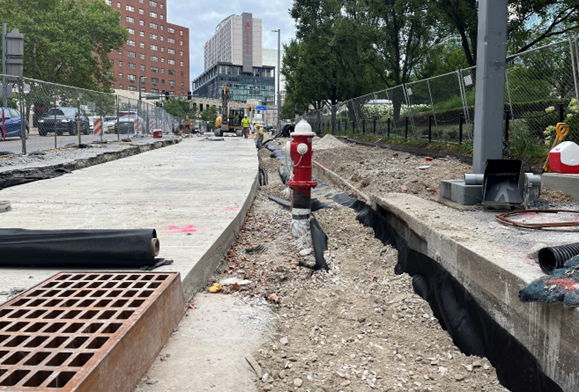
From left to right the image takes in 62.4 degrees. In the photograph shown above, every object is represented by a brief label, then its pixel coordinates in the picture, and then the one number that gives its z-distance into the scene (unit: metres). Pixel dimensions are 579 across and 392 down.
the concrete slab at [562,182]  5.89
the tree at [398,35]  20.41
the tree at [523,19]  13.05
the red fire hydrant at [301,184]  5.66
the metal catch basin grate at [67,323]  2.02
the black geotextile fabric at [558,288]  2.36
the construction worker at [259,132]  28.66
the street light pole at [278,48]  52.92
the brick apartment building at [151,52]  100.88
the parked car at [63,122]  13.41
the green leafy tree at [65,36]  40.00
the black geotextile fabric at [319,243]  4.93
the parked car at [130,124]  20.42
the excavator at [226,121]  37.88
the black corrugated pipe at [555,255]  2.83
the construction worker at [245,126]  37.41
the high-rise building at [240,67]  162.88
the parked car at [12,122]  11.78
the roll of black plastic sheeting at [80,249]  3.51
